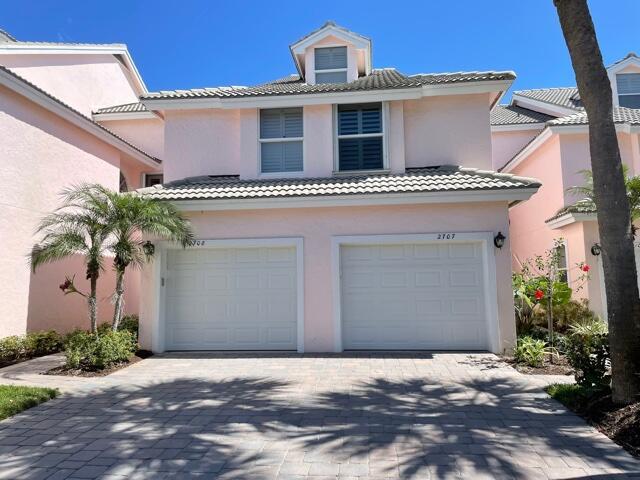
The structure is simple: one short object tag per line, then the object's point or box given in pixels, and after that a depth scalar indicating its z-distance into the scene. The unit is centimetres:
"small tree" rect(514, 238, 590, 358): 942
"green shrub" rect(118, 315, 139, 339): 1114
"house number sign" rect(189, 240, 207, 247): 1023
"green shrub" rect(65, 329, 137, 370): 840
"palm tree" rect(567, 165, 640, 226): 923
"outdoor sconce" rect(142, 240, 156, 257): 995
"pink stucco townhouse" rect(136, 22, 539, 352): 974
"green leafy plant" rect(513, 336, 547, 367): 830
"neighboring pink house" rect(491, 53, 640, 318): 1211
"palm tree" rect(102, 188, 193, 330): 887
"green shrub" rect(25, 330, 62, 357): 995
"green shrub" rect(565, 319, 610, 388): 608
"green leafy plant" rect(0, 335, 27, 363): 933
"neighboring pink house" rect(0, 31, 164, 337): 1010
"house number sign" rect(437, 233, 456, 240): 980
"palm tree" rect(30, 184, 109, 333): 860
